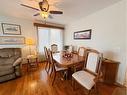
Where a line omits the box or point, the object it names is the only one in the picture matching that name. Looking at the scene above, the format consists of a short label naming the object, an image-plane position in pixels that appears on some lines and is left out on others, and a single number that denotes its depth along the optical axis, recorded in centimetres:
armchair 195
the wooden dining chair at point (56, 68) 187
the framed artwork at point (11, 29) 271
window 358
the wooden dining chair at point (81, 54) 184
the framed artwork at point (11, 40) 270
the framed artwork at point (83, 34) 261
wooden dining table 157
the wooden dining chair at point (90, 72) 126
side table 276
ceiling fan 143
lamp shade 282
